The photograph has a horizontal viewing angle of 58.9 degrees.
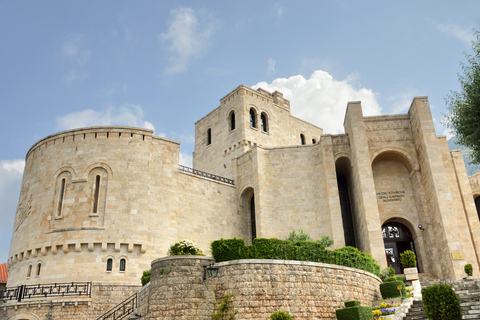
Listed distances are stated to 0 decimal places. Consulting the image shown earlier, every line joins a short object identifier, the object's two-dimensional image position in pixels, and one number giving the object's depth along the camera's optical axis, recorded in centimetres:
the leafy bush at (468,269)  2181
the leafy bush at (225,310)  1482
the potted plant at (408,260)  2215
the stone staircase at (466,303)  1348
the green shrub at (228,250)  1599
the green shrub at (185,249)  1748
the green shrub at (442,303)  1160
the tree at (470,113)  1519
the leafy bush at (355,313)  1451
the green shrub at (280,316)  1403
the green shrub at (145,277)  1981
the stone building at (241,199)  2348
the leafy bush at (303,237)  2505
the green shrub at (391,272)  2237
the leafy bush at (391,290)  1812
